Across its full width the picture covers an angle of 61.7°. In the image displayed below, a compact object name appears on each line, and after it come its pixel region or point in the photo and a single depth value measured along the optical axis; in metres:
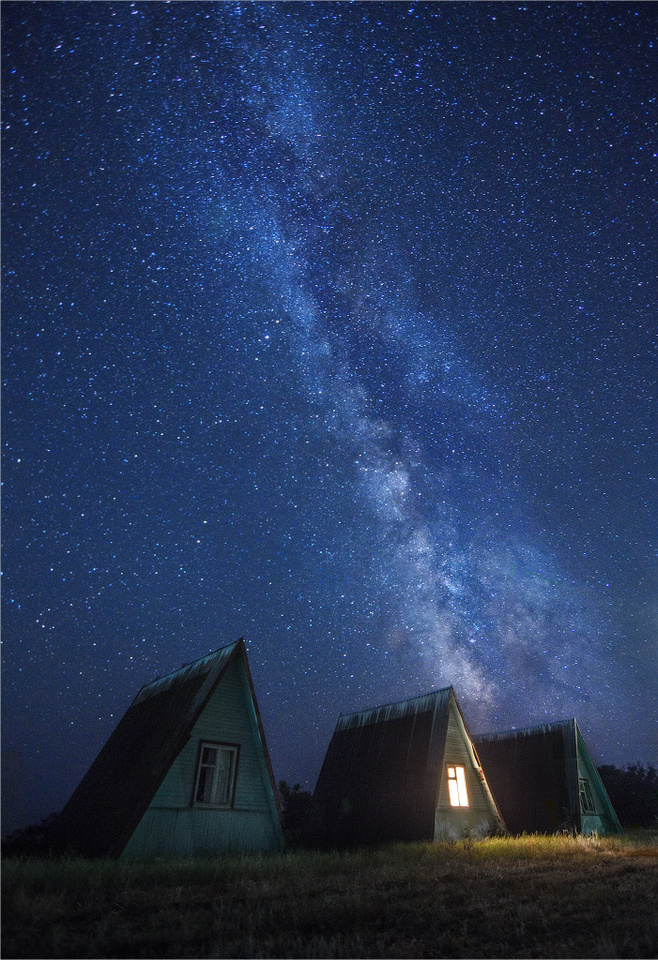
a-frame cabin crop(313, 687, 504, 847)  20.00
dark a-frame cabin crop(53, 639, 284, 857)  13.38
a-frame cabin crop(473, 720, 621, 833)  25.39
